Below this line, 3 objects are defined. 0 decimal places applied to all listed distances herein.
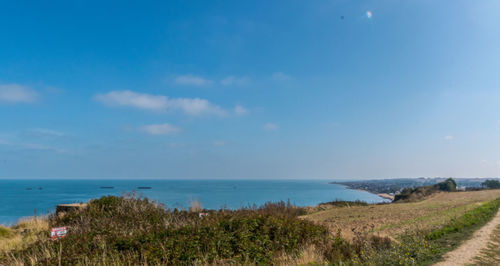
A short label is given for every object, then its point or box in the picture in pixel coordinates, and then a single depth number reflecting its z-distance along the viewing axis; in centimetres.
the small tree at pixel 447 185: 4159
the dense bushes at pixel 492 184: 5655
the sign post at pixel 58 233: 895
